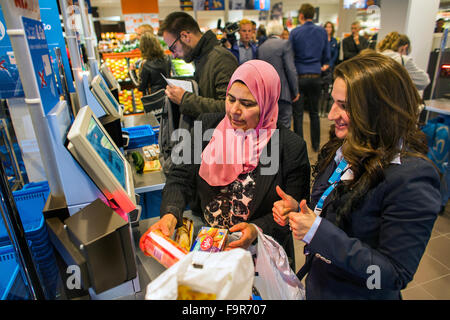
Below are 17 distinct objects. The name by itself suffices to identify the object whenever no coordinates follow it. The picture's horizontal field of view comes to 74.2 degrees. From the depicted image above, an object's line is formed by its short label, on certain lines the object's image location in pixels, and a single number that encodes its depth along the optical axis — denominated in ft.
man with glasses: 7.59
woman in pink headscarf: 4.88
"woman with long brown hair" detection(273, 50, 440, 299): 3.13
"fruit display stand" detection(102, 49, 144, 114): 22.20
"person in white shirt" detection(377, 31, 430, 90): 12.43
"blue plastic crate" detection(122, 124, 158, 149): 8.81
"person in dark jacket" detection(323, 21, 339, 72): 26.17
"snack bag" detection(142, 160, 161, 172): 7.35
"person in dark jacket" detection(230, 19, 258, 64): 16.29
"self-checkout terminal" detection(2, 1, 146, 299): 3.06
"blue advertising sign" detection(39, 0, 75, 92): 9.85
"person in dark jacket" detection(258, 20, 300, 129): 14.21
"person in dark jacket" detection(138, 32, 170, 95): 15.52
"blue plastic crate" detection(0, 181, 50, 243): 5.59
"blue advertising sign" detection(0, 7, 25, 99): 7.38
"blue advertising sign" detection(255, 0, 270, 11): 30.81
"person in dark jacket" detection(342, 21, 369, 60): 25.57
